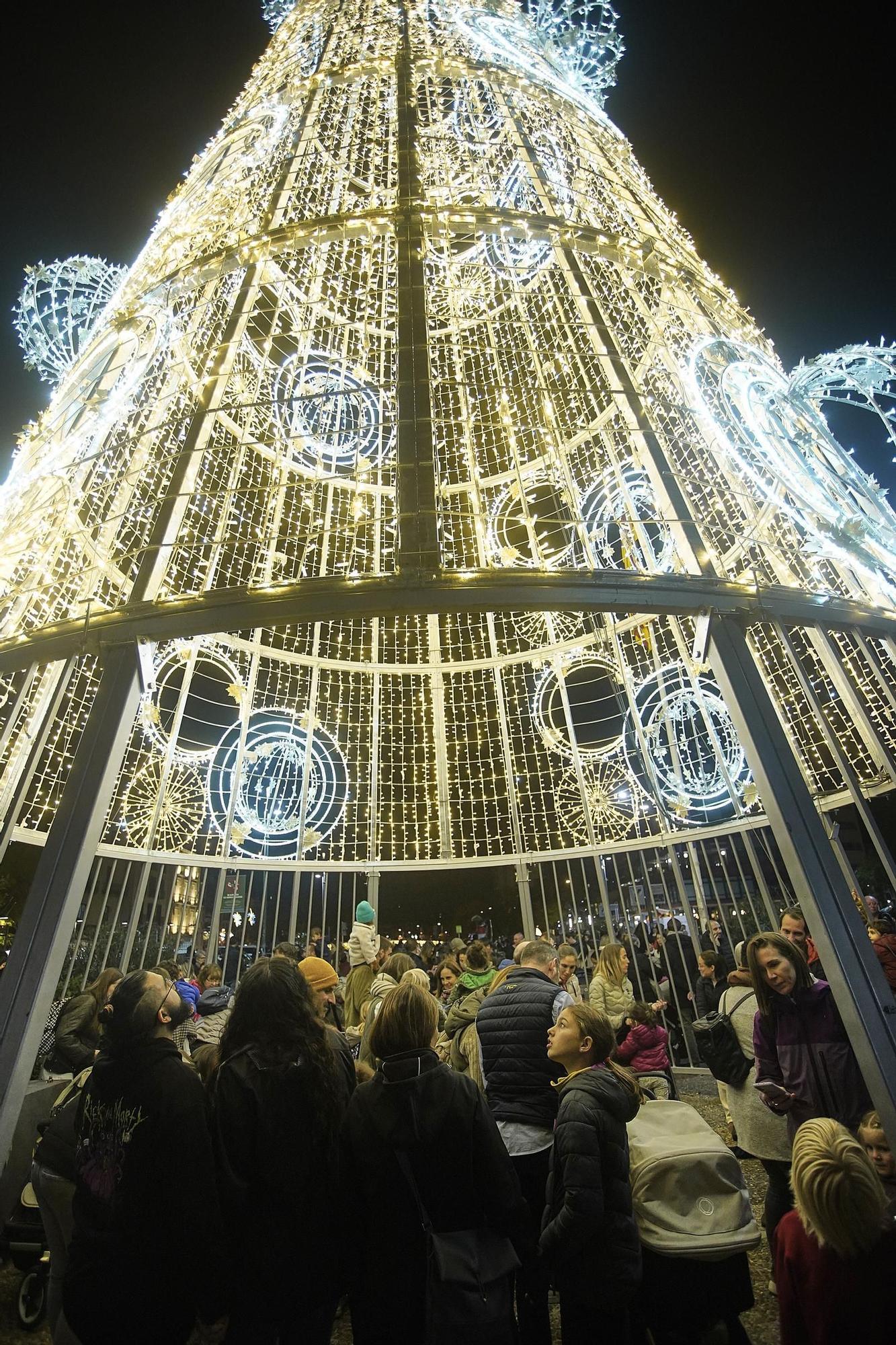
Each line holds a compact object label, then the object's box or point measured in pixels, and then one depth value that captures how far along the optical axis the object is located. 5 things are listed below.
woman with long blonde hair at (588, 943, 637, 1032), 5.13
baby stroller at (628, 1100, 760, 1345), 2.37
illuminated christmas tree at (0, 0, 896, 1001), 4.16
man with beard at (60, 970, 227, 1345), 1.87
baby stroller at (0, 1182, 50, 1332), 3.28
